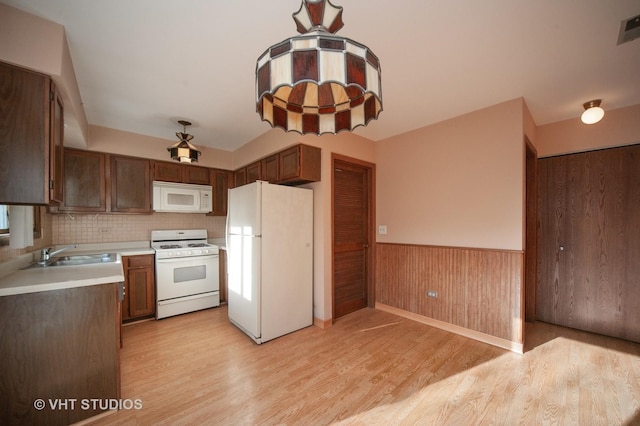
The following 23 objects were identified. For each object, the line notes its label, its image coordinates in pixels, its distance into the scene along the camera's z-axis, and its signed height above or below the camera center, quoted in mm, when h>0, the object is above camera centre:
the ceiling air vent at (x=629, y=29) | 1513 +1157
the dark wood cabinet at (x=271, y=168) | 3250 +595
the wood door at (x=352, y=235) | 3346 -315
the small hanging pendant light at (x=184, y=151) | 2904 +723
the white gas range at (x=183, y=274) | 3279 -858
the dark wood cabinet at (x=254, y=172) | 3596 +611
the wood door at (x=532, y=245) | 3145 -414
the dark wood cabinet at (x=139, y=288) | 3109 -964
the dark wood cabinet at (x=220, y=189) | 4117 +388
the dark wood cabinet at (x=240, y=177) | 3995 +593
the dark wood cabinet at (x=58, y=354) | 1460 -896
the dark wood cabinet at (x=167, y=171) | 3596 +609
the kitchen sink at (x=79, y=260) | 2400 -481
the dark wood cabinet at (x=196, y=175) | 3836 +590
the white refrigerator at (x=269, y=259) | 2666 -538
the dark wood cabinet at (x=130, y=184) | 3316 +382
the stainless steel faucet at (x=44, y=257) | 2284 -423
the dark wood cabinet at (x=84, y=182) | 3045 +388
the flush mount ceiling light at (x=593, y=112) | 2477 +994
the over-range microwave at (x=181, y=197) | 3553 +225
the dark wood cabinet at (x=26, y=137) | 1374 +431
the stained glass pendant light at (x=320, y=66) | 896 +574
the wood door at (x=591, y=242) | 2629 -334
